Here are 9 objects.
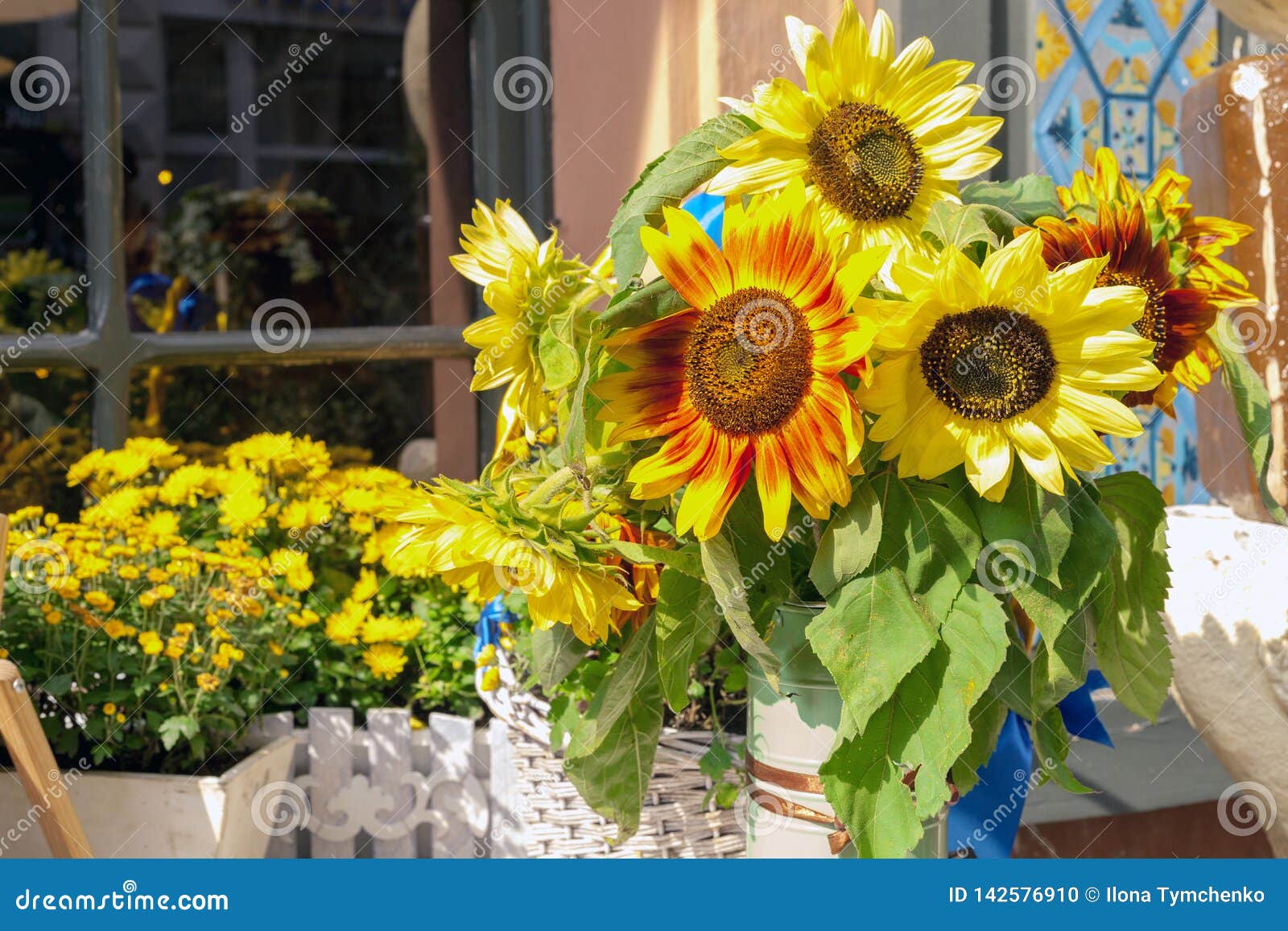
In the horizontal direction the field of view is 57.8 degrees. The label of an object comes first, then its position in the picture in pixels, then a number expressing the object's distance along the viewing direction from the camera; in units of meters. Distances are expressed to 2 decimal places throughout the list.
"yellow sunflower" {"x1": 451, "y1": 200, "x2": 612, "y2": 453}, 0.79
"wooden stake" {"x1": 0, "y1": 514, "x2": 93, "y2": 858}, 1.19
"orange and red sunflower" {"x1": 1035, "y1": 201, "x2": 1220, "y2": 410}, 0.72
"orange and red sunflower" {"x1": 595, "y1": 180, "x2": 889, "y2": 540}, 0.62
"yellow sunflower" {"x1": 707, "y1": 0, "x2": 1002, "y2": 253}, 0.70
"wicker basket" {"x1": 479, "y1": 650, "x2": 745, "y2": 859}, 1.04
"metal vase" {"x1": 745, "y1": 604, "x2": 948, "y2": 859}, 0.74
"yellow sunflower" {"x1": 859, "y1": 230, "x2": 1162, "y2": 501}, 0.63
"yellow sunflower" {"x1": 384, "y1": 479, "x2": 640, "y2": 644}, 0.66
